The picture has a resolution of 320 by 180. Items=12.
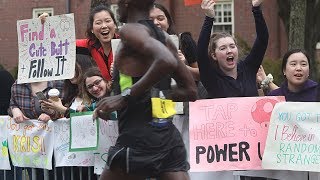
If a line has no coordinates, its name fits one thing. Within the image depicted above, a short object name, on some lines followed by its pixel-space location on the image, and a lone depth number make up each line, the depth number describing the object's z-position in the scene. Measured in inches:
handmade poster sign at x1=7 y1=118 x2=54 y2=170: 259.0
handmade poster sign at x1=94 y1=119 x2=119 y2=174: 238.1
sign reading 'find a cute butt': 252.2
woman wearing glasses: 247.0
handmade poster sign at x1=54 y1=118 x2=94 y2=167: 246.5
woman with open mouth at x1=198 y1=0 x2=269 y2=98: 225.3
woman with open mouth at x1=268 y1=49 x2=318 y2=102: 222.7
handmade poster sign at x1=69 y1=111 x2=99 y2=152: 240.5
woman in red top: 251.9
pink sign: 217.0
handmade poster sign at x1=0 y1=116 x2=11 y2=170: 275.0
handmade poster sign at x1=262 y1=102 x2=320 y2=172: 208.8
